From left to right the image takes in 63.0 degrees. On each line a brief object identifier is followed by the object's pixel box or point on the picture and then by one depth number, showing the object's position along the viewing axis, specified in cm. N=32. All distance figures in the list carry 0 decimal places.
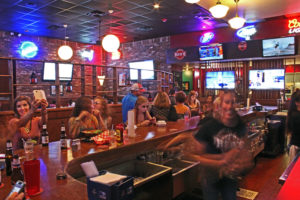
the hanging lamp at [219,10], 498
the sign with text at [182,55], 900
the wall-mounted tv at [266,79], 810
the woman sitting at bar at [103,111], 381
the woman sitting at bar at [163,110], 440
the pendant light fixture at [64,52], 852
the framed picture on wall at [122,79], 1077
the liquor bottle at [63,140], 250
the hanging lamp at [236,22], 564
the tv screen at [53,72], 905
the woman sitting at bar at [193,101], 705
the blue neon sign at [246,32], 802
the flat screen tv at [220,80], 914
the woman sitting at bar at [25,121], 278
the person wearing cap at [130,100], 453
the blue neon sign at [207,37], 896
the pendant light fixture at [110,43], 663
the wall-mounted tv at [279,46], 708
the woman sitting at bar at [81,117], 304
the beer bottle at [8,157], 186
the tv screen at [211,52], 835
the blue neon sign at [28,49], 932
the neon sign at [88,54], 1141
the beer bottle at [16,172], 164
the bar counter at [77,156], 156
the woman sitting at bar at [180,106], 489
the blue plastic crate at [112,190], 134
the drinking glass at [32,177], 151
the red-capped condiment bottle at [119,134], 267
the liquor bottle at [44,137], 262
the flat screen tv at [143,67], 1026
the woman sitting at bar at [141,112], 385
